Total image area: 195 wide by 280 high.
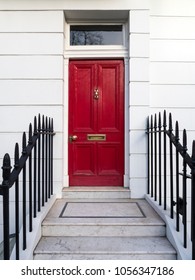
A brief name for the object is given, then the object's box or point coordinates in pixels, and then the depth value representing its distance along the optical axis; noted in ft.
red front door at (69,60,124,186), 13.60
